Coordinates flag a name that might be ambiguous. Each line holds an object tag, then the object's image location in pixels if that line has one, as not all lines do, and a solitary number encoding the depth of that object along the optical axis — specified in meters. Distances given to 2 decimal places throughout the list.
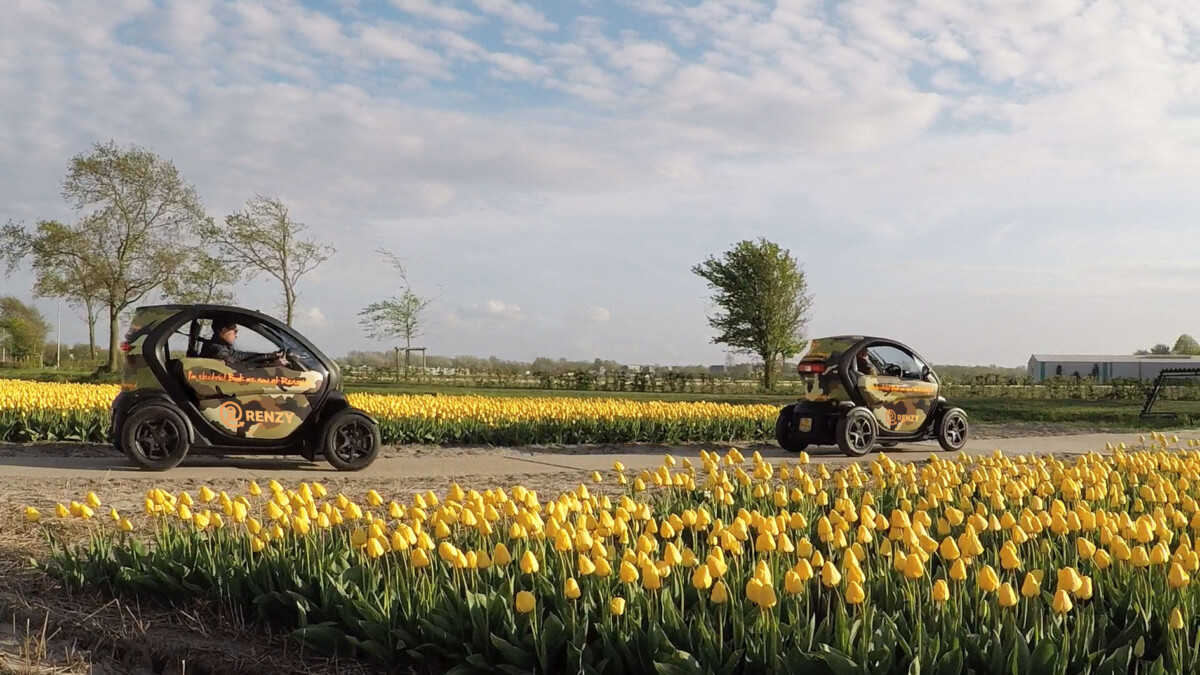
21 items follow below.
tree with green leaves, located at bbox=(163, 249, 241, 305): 39.72
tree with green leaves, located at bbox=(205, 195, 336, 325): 36.91
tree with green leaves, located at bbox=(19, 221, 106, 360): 40.47
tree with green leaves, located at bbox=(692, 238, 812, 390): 40.34
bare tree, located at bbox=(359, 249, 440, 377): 38.19
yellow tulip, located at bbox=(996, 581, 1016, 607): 3.09
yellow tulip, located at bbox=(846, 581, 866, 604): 3.22
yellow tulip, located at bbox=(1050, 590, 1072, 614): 3.21
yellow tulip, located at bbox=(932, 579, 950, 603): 3.29
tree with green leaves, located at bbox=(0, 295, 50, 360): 59.78
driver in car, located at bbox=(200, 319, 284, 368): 9.42
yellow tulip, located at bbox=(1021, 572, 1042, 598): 3.31
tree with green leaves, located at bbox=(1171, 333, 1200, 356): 87.38
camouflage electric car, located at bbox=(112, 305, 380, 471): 9.13
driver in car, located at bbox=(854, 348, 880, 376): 12.47
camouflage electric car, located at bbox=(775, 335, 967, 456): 12.24
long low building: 73.69
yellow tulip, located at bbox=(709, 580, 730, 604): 3.36
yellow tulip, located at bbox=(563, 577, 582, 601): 3.41
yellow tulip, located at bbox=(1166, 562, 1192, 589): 3.49
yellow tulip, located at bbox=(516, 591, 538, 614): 3.38
